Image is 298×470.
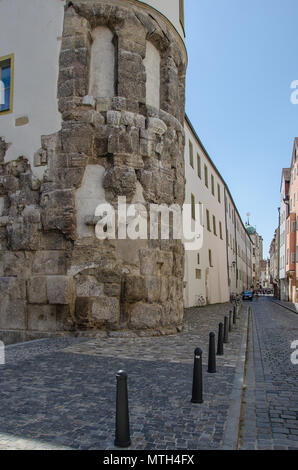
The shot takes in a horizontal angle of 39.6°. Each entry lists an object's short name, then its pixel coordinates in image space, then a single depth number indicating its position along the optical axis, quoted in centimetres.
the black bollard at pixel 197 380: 483
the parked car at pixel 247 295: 4895
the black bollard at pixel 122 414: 350
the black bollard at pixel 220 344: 808
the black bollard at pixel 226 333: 985
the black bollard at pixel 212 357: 649
